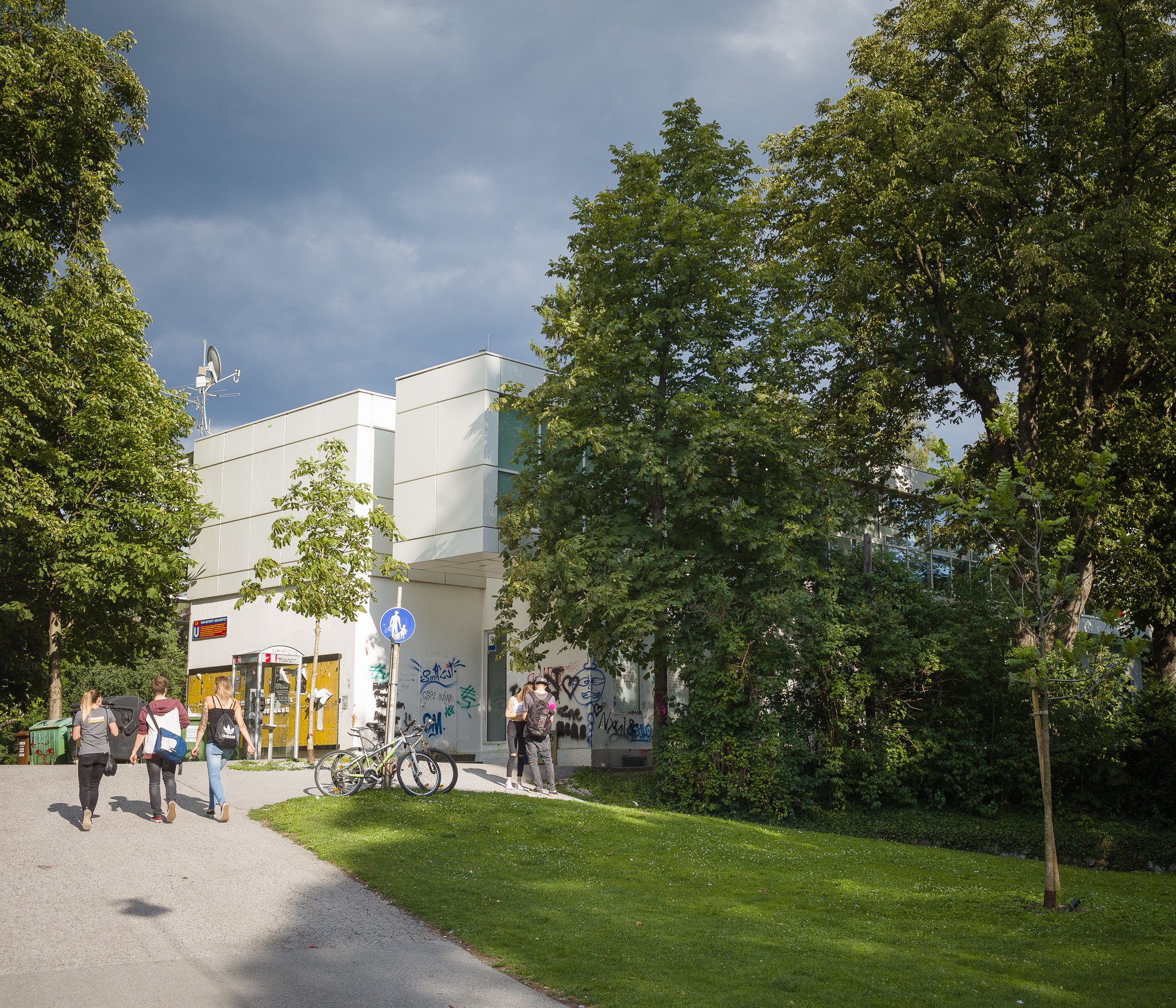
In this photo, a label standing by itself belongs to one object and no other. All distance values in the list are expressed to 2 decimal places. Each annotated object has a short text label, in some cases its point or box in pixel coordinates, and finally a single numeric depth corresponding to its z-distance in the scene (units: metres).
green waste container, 20.59
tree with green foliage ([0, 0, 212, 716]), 20.91
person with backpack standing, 17.02
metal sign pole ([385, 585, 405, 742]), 15.02
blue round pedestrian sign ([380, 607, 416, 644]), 15.60
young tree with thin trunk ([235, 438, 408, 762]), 20.23
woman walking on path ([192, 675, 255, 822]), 12.62
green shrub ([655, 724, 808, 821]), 17.83
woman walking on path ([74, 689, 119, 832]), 12.03
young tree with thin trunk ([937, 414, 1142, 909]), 9.73
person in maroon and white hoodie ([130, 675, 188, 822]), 12.48
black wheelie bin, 16.88
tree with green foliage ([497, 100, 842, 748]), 18.53
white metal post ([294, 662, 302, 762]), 23.03
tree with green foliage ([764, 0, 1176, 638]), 18.67
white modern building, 24.44
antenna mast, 37.81
